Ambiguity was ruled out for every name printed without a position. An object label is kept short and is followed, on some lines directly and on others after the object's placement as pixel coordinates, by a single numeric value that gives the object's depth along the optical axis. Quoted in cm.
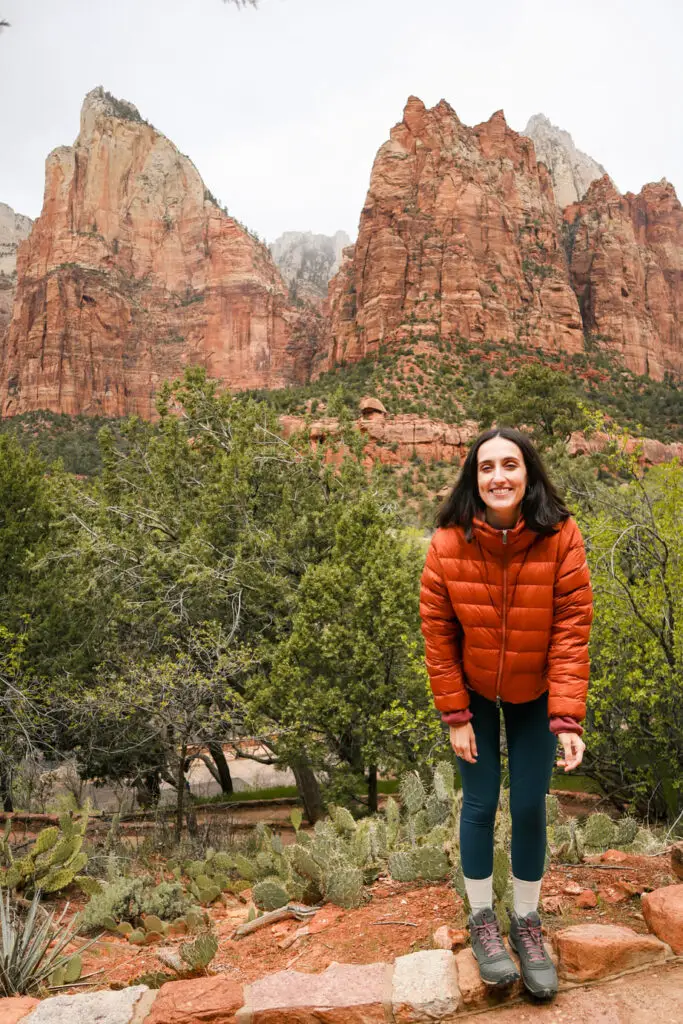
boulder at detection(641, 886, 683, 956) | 293
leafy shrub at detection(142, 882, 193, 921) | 608
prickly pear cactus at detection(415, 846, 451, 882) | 441
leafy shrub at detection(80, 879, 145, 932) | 571
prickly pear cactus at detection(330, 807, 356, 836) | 675
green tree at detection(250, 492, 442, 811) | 1033
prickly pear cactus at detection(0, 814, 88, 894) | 647
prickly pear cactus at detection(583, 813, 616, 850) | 530
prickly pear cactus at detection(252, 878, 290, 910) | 473
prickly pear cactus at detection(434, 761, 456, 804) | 627
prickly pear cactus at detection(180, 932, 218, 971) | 357
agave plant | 366
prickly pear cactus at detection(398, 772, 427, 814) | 661
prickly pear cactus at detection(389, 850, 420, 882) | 454
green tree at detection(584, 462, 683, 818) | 790
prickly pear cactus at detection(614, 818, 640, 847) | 563
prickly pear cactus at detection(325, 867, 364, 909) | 437
